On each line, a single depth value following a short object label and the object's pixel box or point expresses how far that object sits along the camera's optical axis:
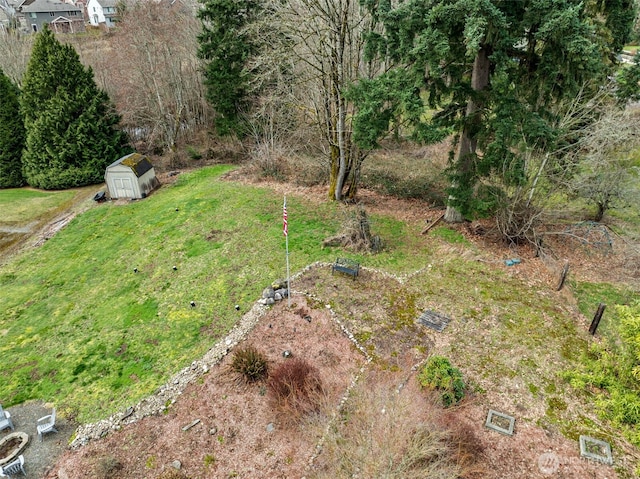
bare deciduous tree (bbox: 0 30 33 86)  26.80
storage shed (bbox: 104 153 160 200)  19.00
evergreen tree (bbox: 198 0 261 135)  20.88
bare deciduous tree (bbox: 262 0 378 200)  13.35
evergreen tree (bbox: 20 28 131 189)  20.64
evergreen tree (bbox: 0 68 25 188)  21.95
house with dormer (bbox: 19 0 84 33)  55.56
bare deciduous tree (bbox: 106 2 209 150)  21.64
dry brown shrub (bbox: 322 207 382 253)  12.40
